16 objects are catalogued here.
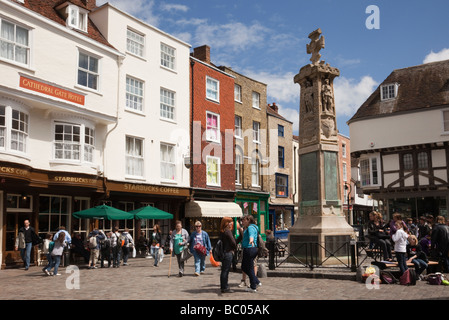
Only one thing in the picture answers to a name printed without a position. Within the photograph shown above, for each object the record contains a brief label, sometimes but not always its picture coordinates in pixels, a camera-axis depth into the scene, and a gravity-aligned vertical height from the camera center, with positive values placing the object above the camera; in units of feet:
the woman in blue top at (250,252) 31.68 -3.28
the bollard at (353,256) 38.92 -4.55
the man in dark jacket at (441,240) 40.88 -3.39
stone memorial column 44.65 +3.73
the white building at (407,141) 93.81 +14.50
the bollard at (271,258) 42.88 -5.12
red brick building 86.94 +13.47
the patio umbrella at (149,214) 64.85 -0.79
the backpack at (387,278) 36.11 -6.06
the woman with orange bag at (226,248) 31.81 -3.05
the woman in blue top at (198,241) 43.65 -3.42
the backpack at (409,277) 35.23 -5.88
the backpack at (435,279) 35.55 -6.12
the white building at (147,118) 71.72 +16.26
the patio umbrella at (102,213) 58.23 -0.55
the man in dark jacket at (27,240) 53.01 -3.65
